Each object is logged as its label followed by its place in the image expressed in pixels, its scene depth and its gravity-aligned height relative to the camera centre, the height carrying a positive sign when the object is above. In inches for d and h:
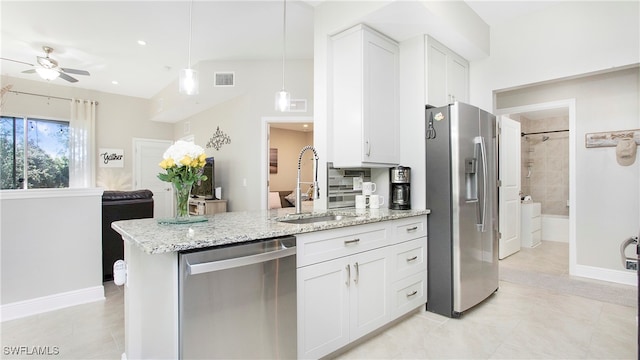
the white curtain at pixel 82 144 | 245.0 +30.9
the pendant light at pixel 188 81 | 87.4 +28.6
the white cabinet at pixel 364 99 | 102.4 +28.2
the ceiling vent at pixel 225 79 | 194.2 +64.6
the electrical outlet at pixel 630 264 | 57.0 -16.1
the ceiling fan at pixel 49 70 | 160.9 +59.4
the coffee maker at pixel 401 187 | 107.7 -2.3
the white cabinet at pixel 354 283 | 70.7 -27.2
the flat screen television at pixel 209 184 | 223.8 -2.0
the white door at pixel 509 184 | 166.7 -2.5
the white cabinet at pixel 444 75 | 112.0 +41.7
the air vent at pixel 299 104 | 186.9 +46.5
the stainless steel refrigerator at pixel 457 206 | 100.3 -8.7
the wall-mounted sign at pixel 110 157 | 261.3 +20.9
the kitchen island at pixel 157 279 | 52.7 -17.1
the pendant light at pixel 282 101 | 103.1 +27.2
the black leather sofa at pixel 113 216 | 134.2 -15.5
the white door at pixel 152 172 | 280.8 +8.9
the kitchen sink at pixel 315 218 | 89.7 -11.6
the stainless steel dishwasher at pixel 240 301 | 53.0 -22.6
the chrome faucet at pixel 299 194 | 93.8 -4.2
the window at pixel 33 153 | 223.1 +22.1
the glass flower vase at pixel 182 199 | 70.2 -4.1
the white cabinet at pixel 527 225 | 197.5 -29.4
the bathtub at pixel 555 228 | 217.8 -34.4
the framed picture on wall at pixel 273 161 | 308.1 +20.2
